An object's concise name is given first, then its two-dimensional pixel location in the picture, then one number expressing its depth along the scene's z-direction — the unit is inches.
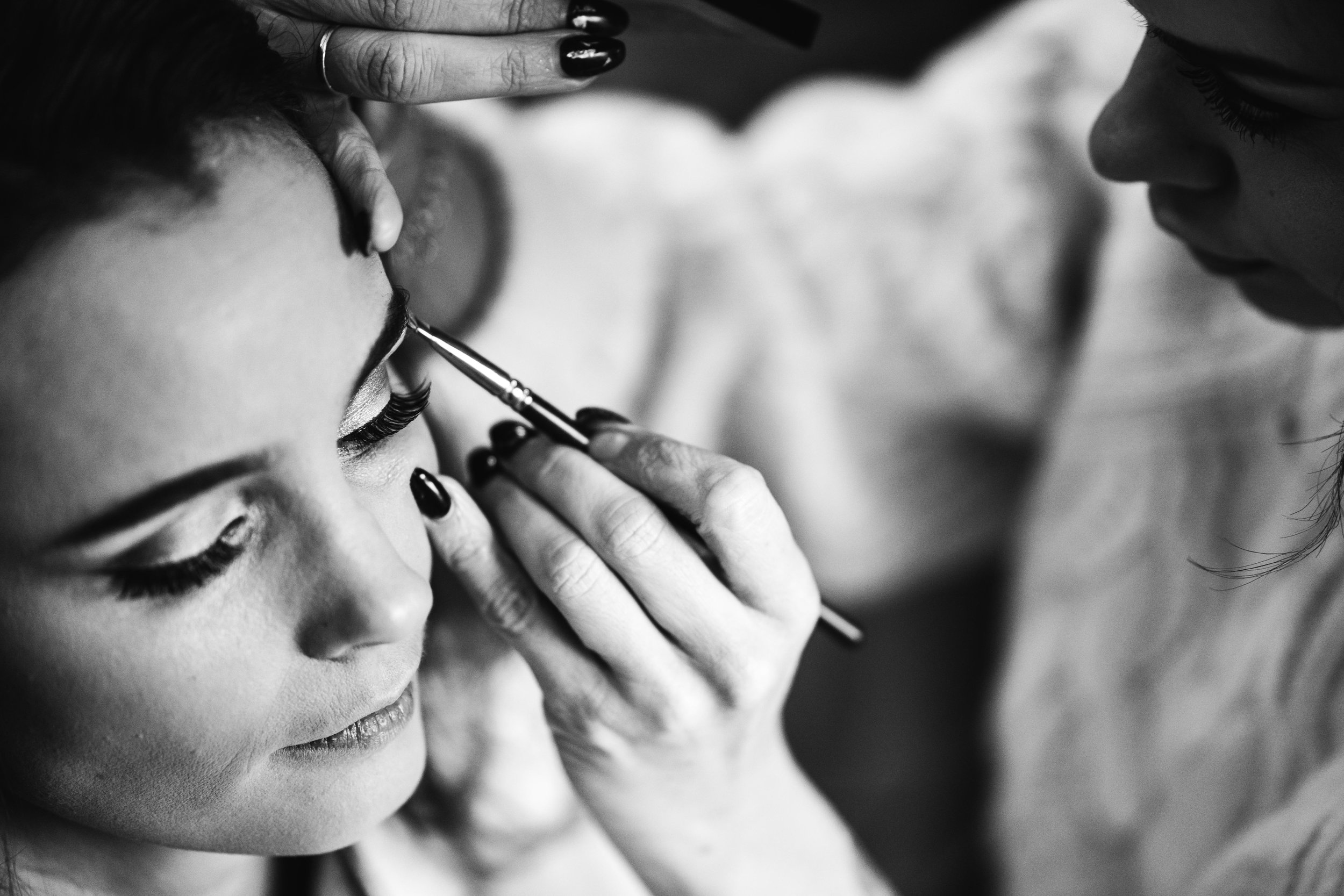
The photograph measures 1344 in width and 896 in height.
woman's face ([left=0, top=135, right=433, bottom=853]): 30.8
